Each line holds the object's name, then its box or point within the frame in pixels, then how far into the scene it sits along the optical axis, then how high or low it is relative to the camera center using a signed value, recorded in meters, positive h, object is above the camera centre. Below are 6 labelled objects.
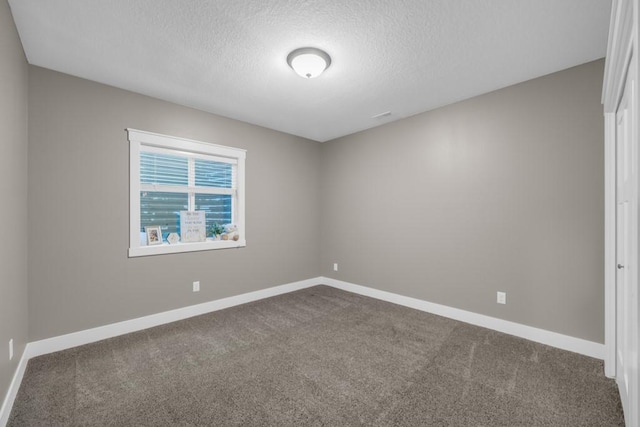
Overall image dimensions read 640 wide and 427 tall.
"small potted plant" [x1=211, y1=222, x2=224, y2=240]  3.74 -0.24
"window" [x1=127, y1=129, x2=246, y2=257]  3.00 +0.28
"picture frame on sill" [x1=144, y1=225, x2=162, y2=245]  3.16 -0.25
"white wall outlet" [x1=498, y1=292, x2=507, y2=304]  2.88 -0.88
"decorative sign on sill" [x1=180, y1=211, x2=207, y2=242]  3.44 -0.18
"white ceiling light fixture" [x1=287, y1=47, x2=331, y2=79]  2.22 +1.21
